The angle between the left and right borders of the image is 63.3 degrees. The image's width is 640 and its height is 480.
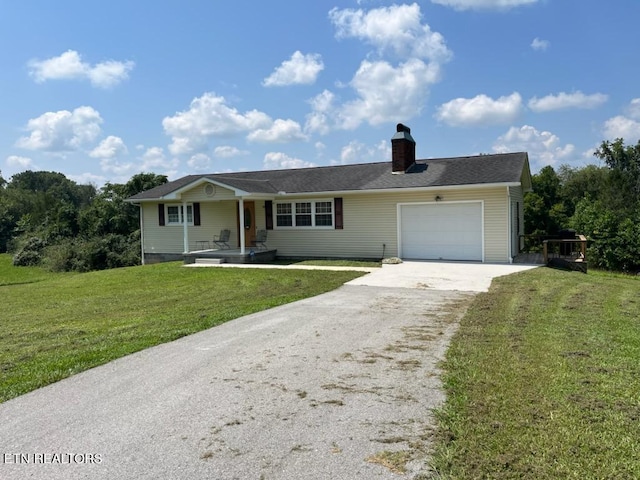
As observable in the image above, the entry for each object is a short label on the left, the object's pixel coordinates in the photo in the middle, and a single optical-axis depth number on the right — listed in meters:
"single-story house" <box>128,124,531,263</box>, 15.91
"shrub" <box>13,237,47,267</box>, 26.08
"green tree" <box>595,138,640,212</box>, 34.66
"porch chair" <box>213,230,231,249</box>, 19.89
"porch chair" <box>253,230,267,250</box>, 18.86
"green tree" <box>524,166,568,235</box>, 29.48
